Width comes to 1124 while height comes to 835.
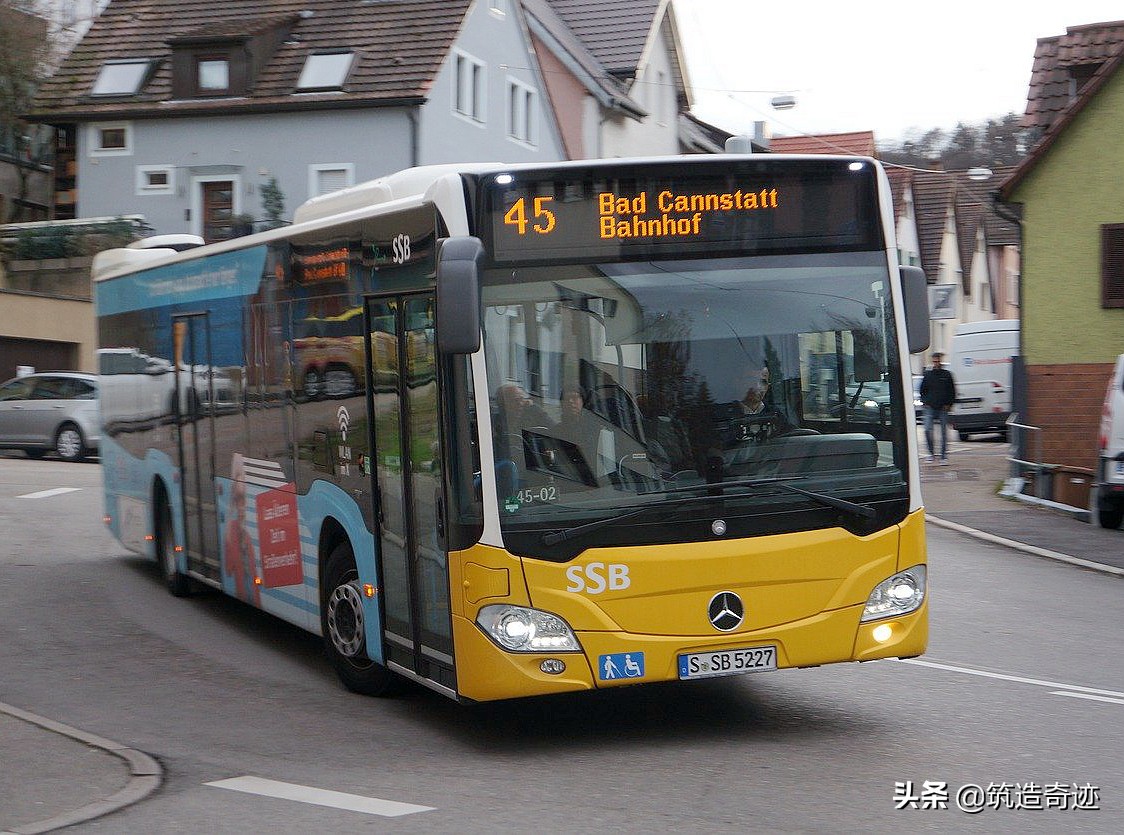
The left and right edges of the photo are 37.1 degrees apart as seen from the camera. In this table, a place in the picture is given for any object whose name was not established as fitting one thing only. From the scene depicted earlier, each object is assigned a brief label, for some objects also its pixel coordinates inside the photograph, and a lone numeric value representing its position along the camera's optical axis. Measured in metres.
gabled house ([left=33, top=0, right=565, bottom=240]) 40.03
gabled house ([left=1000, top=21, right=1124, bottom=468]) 24.20
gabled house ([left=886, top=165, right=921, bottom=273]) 64.88
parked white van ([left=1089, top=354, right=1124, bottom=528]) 17.80
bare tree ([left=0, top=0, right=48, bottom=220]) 35.16
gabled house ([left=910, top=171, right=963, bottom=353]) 68.44
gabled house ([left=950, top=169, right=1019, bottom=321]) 73.88
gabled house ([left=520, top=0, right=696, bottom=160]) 47.88
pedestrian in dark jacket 27.66
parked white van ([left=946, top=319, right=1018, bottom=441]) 35.78
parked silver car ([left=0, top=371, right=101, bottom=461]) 30.75
